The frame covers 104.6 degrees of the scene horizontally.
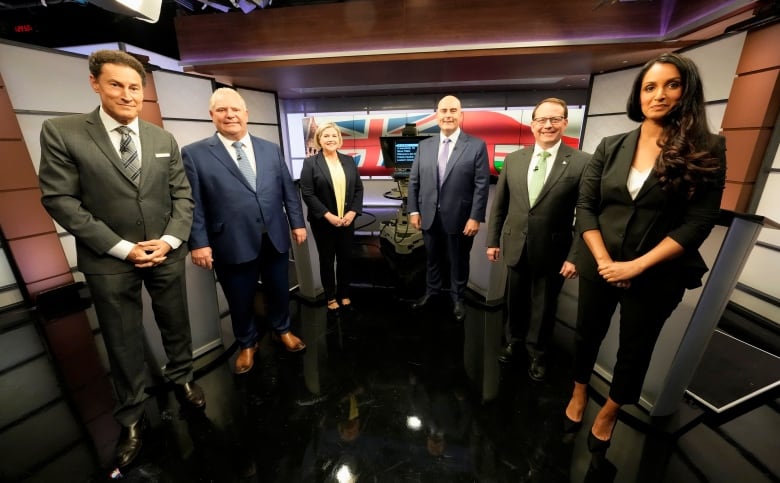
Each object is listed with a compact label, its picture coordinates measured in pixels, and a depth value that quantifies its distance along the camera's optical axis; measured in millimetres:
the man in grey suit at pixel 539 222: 1689
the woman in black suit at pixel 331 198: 2410
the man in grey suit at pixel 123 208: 1267
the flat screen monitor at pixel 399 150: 3326
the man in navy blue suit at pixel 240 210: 1714
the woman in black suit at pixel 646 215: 1043
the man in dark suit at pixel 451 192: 2301
